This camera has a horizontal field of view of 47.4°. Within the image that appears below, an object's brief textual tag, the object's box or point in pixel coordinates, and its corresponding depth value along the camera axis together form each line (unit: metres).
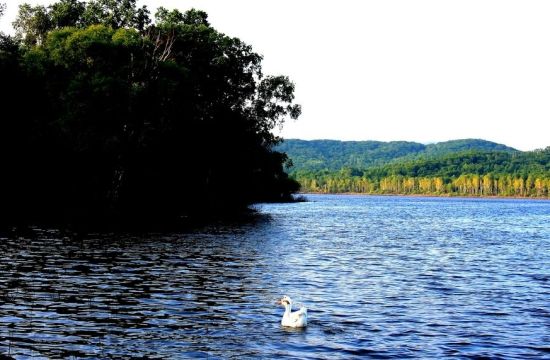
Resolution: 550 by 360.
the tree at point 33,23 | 95.50
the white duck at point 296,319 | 18.94
